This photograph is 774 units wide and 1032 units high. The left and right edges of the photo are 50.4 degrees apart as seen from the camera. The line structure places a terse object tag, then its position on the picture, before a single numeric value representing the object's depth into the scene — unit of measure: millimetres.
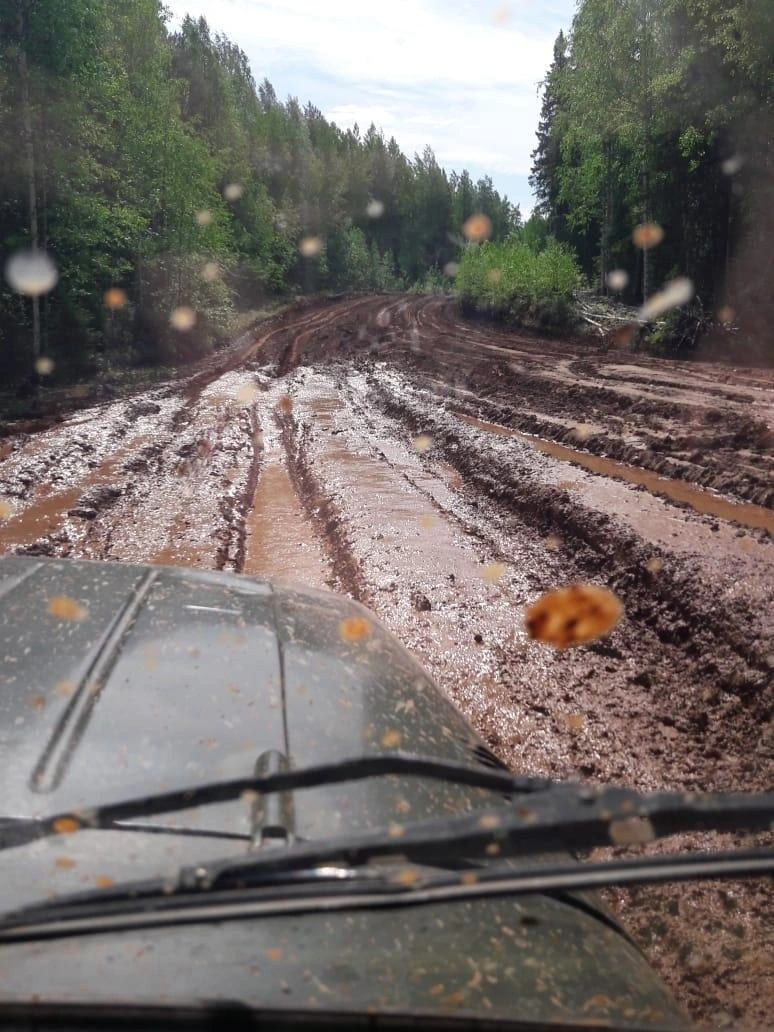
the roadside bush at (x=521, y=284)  25406
